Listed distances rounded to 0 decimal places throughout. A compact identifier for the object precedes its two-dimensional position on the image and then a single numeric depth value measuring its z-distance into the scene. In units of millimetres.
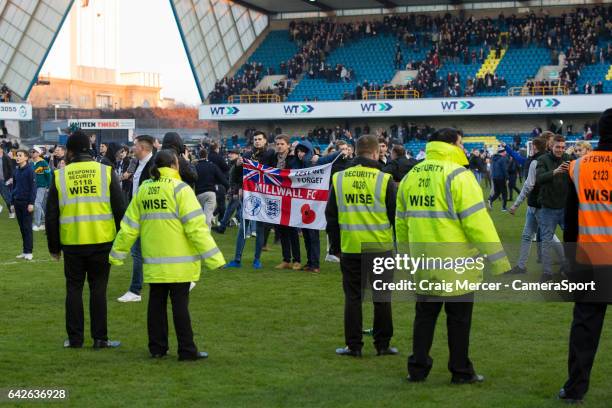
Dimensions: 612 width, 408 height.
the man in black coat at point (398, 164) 12867
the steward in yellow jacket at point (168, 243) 7758
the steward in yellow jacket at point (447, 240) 6777
